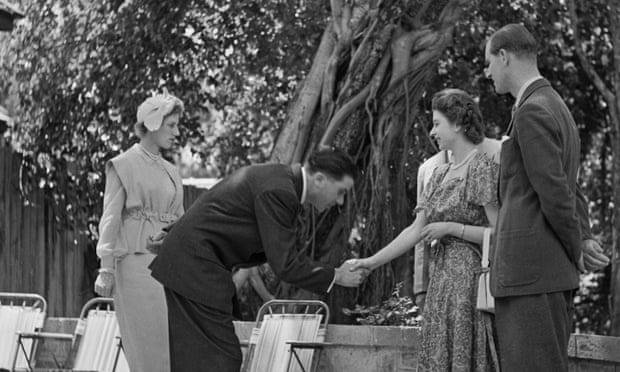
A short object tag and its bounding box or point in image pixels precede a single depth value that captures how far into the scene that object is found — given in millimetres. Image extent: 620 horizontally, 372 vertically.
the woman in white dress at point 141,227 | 6094
